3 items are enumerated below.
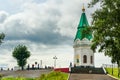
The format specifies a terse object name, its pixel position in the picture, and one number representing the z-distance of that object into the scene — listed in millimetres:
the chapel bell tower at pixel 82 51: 54440
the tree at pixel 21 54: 56430
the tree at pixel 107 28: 25287
